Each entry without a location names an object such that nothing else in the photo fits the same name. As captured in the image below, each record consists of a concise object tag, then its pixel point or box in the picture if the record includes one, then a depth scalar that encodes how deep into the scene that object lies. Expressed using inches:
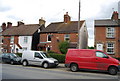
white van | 553.3
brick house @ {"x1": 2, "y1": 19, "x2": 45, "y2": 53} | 1166.3
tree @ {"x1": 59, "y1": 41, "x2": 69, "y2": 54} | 935.7
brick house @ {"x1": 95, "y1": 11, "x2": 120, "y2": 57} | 847.7
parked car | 655.6
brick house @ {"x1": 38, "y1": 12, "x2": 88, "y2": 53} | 991.2
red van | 440.8
